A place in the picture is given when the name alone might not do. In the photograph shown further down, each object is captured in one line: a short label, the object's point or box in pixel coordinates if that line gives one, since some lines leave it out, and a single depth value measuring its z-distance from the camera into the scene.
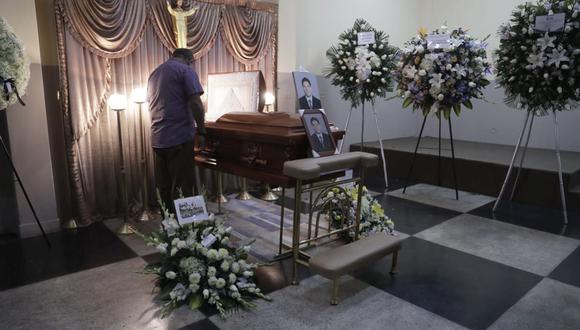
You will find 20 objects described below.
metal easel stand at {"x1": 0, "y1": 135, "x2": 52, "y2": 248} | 2.97
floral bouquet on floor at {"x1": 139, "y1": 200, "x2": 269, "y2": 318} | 2.23
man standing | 3.15
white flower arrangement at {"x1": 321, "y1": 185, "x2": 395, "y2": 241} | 3.03
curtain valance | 3.35
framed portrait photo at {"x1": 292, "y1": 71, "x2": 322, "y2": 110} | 4.19
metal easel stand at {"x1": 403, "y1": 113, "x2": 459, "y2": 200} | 4.54
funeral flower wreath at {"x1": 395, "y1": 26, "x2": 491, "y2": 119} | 3.98
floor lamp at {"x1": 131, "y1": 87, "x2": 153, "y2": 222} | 3.73
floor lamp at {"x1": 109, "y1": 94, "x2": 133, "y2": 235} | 3.35
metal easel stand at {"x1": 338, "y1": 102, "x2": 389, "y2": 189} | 5.19
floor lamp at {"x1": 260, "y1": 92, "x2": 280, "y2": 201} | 4.46
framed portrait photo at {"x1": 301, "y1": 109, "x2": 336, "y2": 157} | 2.65
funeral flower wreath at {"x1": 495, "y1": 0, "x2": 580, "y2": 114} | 3.39
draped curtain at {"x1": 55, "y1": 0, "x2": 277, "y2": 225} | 3.36
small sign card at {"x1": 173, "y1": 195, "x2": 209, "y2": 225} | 2.31
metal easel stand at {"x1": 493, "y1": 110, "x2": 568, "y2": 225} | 3.73
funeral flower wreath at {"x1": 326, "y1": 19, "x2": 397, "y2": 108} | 4.58
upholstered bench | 2.23
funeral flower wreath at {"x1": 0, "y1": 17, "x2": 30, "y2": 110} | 2.69
